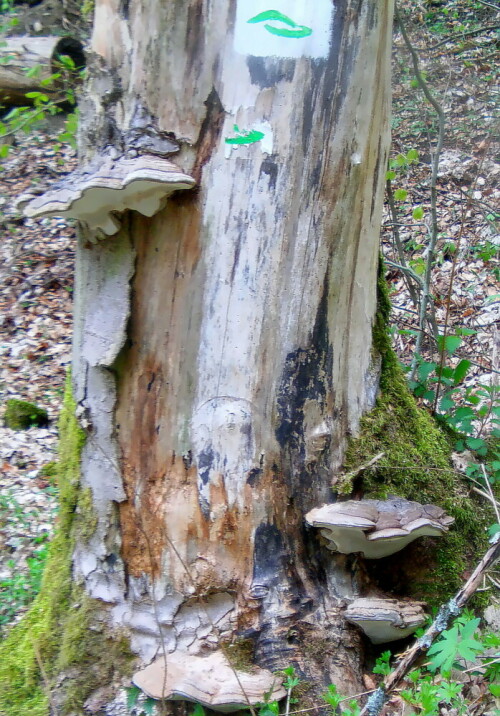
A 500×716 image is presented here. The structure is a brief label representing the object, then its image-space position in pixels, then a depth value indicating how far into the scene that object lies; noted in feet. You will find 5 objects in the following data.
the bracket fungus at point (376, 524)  8.00
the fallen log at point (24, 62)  33.24
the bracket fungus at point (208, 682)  7.79
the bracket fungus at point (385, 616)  8.34
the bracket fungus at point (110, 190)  7.47
